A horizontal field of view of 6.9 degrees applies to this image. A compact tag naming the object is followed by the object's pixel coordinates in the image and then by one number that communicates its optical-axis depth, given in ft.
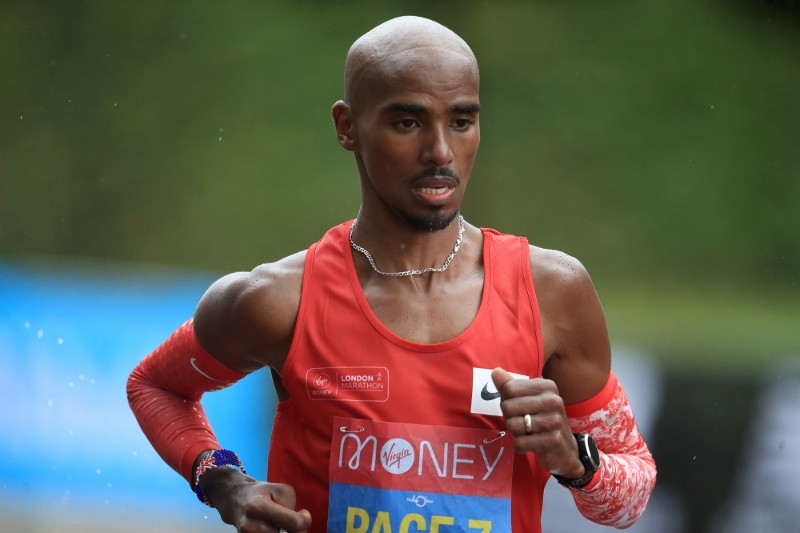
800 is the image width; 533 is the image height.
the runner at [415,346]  23.15
